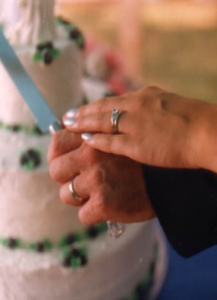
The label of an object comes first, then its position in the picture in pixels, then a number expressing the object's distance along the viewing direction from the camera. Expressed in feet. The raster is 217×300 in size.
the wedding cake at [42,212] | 2.75
